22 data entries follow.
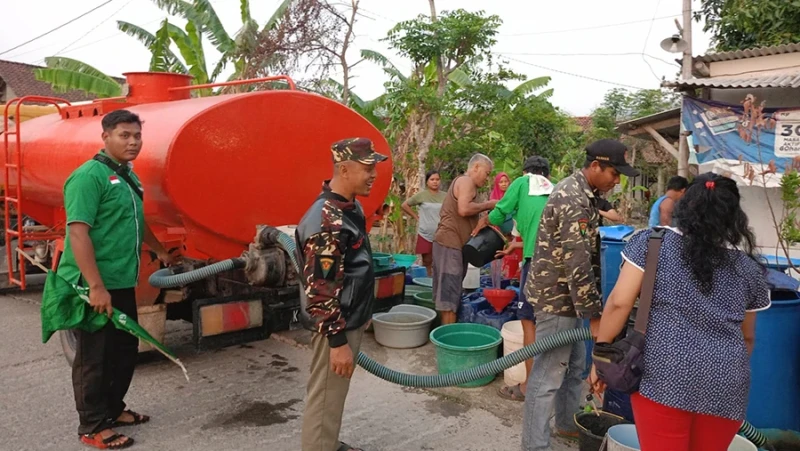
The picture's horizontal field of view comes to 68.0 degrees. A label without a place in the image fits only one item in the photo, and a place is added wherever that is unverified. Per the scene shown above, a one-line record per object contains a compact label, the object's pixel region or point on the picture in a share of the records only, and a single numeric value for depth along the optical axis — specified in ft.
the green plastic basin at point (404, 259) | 24.49
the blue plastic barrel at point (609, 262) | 14.02
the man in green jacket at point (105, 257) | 10.68
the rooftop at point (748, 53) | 23.57
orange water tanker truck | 12.61
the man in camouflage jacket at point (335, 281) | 8.46
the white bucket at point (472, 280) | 20.90
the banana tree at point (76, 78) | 41.04
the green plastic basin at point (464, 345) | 13.97
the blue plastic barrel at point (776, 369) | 10.59
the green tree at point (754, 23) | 28.22
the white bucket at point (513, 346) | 13.52
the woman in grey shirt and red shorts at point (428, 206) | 22.79
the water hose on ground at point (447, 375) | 9.95
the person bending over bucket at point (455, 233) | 16.89
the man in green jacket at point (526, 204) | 13.94
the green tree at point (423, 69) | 30.50
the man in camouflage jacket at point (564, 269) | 9.59
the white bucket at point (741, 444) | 8.70
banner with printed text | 22.74
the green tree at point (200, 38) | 41.78
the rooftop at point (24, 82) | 74.08
